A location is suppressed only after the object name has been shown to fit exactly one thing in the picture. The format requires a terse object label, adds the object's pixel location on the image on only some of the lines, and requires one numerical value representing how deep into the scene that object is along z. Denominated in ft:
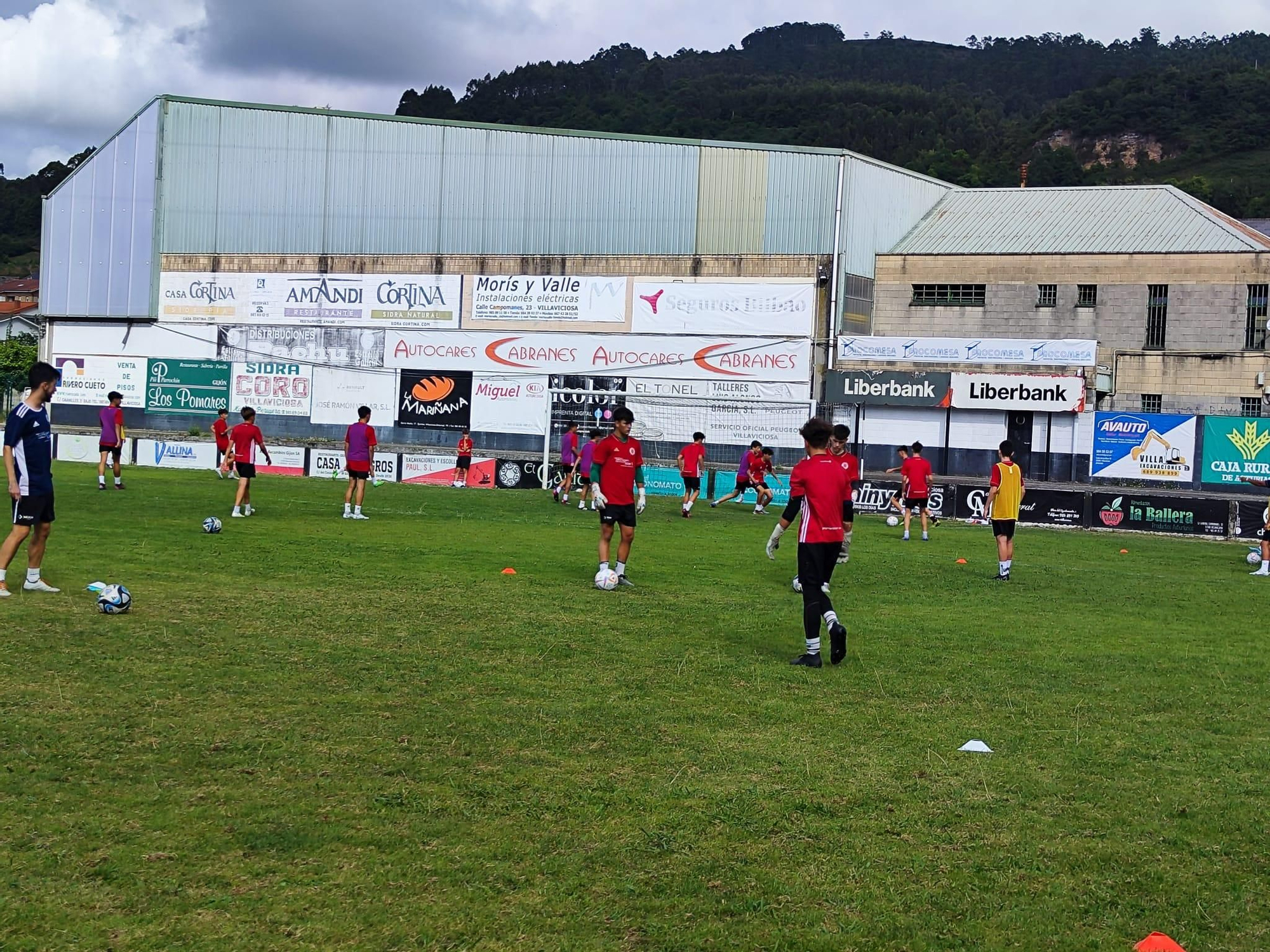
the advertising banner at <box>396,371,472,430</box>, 159.22
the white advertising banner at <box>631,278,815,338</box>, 149.79
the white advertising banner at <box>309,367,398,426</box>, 163.94
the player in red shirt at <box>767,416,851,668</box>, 35.47
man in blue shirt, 38.78
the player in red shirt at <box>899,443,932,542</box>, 79.71
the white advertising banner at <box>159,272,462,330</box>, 165.17
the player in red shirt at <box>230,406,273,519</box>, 76.28
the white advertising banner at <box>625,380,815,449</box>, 132.67
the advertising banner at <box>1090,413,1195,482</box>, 125.49
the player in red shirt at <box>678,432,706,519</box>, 97.55
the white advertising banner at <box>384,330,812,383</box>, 149.18
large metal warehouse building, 152.66
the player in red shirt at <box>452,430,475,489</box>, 122.01
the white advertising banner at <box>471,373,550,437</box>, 155.02
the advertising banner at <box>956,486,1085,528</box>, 101.19
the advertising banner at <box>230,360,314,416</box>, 167.32
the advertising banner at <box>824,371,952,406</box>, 143.84
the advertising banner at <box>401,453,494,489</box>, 124.47
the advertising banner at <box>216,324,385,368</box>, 167.02
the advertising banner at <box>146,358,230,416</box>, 169.89
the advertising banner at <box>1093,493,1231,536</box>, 96.37
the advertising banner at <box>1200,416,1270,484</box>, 122.21
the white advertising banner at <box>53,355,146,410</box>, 173.58
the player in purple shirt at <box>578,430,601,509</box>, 92.63
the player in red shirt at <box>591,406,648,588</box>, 50.80
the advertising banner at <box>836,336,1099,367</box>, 143.74
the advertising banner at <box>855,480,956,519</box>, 105.29
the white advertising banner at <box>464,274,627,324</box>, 157.69
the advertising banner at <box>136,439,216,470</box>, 132.77
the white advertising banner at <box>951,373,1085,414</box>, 138.92
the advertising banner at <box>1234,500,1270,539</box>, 94.12
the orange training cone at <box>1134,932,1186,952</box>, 16.35
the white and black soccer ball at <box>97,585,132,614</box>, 37.86
